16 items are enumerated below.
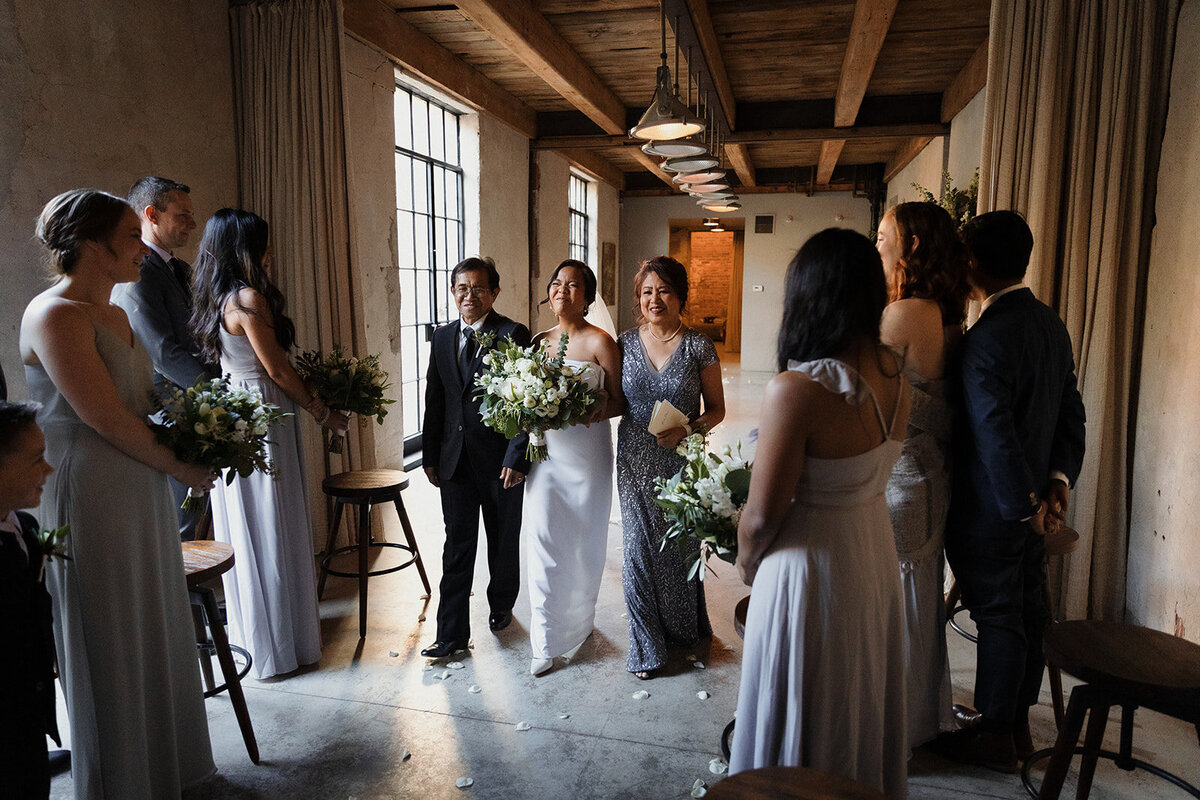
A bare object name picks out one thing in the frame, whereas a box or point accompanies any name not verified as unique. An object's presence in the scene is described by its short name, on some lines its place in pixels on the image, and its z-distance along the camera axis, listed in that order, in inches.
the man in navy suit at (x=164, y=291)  128.0
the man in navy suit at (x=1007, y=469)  96.0
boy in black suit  68.1
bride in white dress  134.2
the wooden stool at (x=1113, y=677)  76.4
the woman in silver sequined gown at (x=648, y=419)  131.1
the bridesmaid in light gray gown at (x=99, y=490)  83.7
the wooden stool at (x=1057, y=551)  111.2
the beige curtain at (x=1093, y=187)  140.9
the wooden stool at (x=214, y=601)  101.6
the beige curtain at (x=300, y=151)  183.0
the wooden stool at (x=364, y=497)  145.4
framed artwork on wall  584.1
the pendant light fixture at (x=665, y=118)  166.7
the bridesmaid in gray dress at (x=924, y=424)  97.2
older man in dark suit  136.1
